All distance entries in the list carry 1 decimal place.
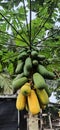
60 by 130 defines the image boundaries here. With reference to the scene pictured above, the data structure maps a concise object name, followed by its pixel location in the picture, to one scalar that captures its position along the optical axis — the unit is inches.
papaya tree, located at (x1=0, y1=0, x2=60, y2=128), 79.7
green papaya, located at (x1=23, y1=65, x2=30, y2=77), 74.4
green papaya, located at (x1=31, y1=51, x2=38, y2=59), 78.1
